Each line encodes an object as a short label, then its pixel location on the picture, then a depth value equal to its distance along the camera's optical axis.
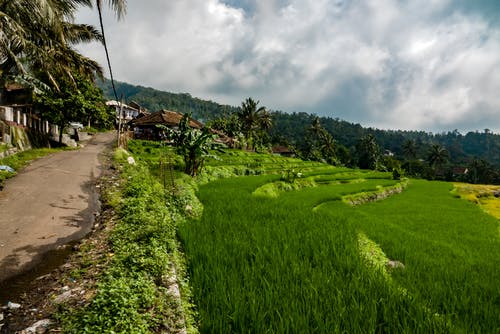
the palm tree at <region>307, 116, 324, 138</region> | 66.01
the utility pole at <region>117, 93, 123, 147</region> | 20.06
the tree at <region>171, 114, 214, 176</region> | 14.65
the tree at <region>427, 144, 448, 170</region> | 70.12
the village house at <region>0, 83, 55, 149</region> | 14.64
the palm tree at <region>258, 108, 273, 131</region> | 60.29
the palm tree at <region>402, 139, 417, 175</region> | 81.19
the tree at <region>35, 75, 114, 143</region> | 18.83
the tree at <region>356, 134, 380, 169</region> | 65.69
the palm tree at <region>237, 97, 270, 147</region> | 53.94
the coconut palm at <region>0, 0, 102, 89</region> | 10.03
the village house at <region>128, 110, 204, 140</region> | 32.84
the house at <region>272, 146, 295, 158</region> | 66.38
